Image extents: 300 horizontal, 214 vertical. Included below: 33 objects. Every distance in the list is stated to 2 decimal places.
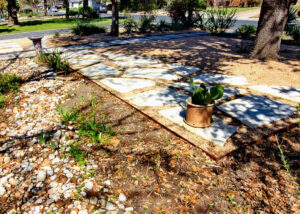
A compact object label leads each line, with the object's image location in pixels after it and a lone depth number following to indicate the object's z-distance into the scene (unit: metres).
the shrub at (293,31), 8.29
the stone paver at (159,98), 3.30
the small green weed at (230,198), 1.76
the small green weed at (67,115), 2.88
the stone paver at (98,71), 4.56
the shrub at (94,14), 22.23
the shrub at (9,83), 3.89
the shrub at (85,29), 10.05
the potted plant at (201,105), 2.52
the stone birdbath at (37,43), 5.53
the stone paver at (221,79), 4.15
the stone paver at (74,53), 6.24
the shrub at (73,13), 31.35
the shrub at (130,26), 10.39
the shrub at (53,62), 4.82
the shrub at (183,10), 12.28
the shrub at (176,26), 11.75
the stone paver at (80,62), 5.28
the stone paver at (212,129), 2.46
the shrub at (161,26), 11.37
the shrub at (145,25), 10.56
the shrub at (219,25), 10.12
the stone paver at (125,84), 3.86
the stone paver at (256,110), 2.81
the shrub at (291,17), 8.62
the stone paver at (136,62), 5.21
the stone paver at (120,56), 5.85
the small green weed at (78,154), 2.14
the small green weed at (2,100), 3.36
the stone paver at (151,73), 4.40
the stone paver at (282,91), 3.49
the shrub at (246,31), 9.39
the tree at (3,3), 23.28
